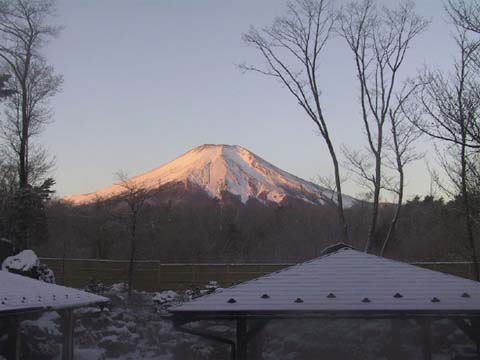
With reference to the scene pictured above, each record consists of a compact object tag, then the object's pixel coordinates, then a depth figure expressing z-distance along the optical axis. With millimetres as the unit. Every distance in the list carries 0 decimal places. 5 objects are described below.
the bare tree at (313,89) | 18922
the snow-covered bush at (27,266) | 15297
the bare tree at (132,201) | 19719
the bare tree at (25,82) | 20625
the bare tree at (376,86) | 18578
